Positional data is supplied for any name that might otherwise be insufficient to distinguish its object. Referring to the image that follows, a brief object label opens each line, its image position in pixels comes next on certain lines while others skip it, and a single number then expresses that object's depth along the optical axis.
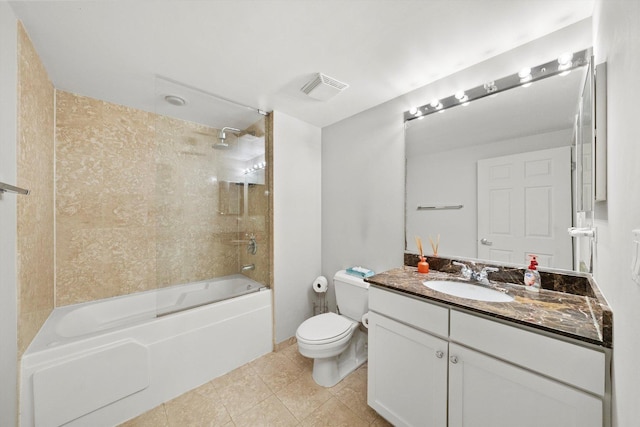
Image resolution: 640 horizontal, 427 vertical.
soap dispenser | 1.31
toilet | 1.74
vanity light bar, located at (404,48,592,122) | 1.25
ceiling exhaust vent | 1.71
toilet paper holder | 2.48
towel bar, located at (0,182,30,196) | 0.95
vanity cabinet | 0.84
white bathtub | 1.32
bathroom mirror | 1.29
